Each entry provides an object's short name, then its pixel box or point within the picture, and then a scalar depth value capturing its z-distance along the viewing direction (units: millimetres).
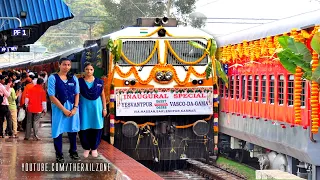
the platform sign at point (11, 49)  25531
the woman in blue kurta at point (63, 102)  13141
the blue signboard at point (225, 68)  23125
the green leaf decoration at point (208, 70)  17016
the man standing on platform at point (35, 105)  18312
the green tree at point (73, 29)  114250
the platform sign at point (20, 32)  21625
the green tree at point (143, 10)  69512
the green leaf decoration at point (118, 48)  16844
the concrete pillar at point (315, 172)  14859
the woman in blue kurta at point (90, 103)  13805
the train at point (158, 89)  16906
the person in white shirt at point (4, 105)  18969
